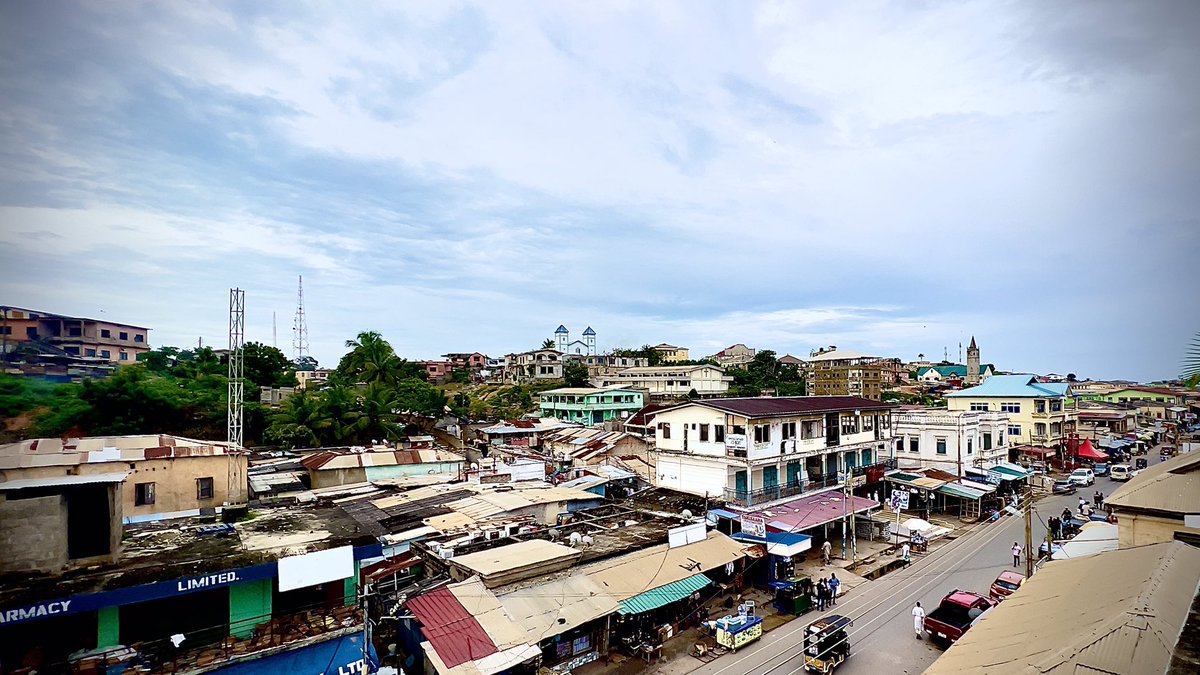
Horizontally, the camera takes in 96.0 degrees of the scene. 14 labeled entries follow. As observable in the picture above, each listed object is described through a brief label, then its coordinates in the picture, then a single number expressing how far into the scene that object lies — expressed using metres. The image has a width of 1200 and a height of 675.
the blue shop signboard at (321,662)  12.08
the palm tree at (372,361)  58.31
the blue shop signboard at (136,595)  10.20
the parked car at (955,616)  16.06
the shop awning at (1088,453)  46.16
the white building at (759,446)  26.72
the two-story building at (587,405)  68.19
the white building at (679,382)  84.50
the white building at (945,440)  38.41
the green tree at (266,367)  63.30
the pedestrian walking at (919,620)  17.02
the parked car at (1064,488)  38.19
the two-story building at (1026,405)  48.81
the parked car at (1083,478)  40.16
